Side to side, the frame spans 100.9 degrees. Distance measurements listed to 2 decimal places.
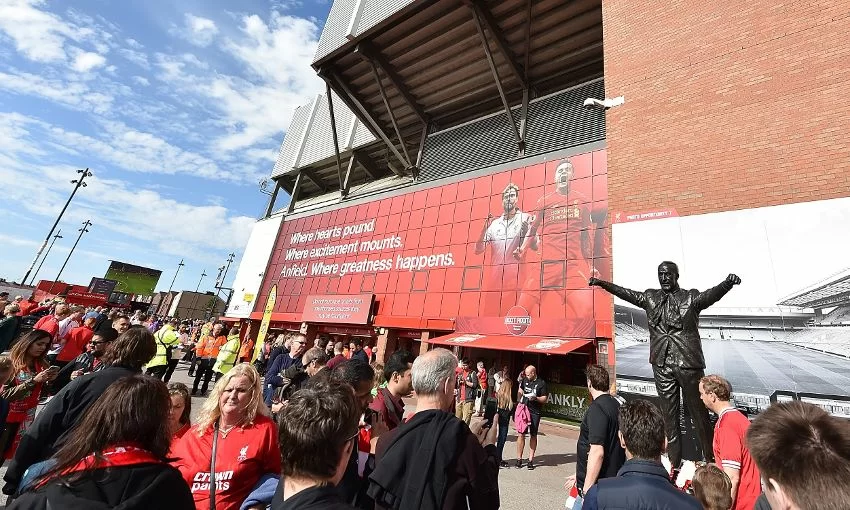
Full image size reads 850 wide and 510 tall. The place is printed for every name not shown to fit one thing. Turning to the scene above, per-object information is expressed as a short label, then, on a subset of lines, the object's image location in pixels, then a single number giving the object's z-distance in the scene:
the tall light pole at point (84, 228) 44.56
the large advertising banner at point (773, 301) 6.08
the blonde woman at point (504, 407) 6.85
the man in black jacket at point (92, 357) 4.33
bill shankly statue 4.61
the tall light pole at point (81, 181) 29.72
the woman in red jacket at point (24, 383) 3.41
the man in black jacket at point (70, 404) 2.21
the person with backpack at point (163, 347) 7.41
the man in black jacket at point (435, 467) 1.68
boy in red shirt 2.80
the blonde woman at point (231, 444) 2.09
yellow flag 10.81
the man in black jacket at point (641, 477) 1.81
